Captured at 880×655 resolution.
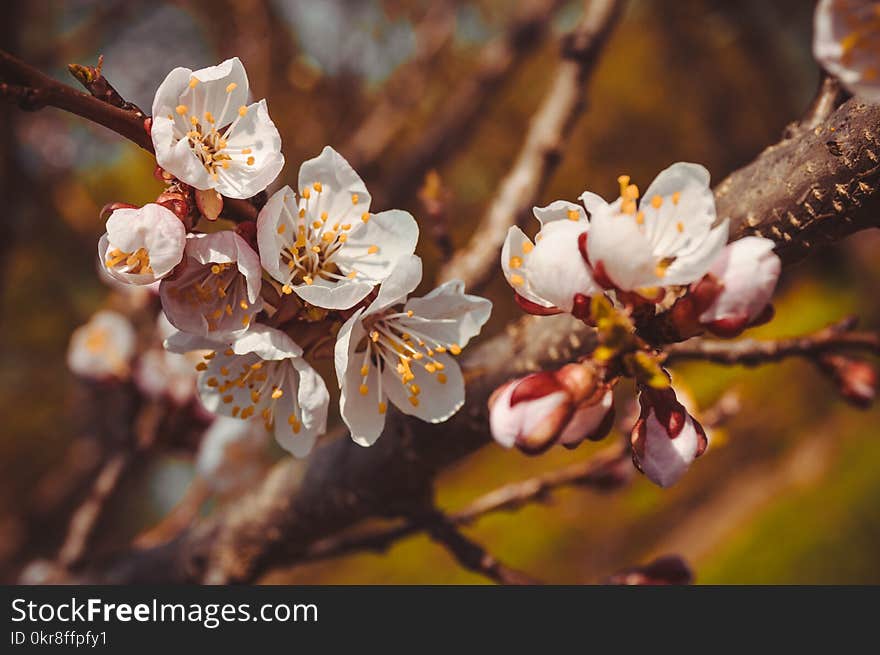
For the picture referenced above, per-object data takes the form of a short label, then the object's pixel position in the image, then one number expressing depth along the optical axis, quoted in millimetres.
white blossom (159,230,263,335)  279
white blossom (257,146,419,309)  292
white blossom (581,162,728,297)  268
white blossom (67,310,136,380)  475
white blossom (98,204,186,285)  274
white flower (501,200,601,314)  273
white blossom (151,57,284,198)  277
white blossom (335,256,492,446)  293
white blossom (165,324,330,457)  287
